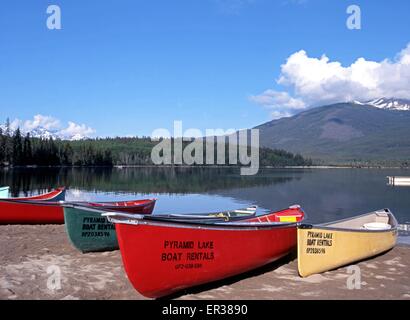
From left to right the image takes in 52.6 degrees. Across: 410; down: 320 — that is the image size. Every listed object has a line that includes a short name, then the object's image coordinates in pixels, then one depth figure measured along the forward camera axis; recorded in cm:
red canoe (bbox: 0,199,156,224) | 1888
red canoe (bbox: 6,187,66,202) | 2311
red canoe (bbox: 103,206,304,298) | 884
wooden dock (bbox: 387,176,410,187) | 7324
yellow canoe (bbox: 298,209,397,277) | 1145
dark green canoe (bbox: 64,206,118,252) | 1343
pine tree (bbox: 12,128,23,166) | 12012
